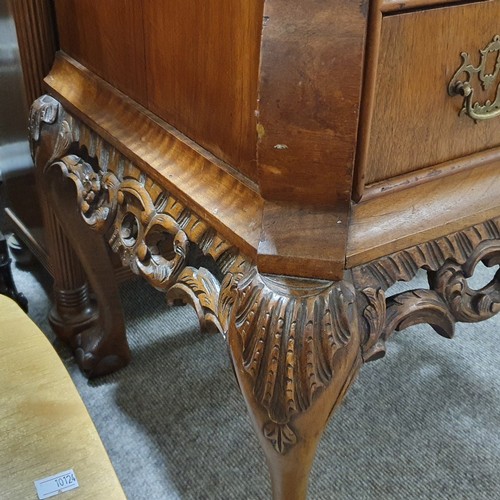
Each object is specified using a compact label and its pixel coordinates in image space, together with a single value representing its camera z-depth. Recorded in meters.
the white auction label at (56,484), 0.62
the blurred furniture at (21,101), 0.93
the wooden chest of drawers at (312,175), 0.48
